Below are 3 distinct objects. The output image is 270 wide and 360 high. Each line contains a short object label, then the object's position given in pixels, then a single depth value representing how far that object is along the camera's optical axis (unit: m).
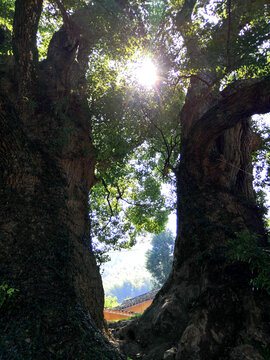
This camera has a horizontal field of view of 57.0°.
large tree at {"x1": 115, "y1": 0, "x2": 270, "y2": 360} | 3.71
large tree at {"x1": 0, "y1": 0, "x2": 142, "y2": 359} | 2.86
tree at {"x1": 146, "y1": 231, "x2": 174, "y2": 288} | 39.71
